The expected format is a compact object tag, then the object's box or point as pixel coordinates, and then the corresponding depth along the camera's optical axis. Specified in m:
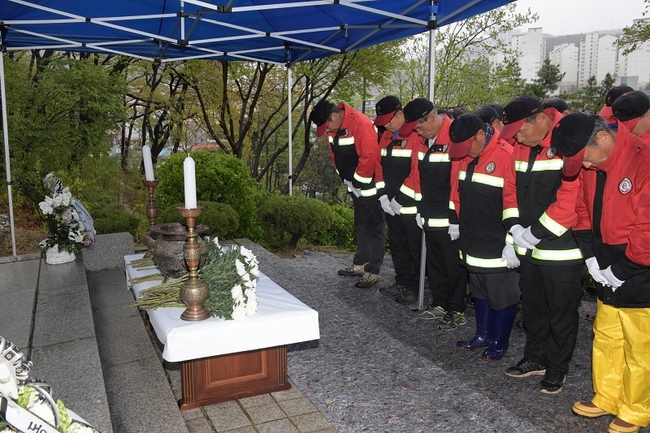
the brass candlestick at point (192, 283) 3.35
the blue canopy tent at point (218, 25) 6.08
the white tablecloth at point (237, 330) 3.47
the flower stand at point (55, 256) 6.77
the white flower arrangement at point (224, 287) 3.65
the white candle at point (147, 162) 4.97
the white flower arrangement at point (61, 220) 6.71
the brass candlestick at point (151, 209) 5.33
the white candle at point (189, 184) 3.22
